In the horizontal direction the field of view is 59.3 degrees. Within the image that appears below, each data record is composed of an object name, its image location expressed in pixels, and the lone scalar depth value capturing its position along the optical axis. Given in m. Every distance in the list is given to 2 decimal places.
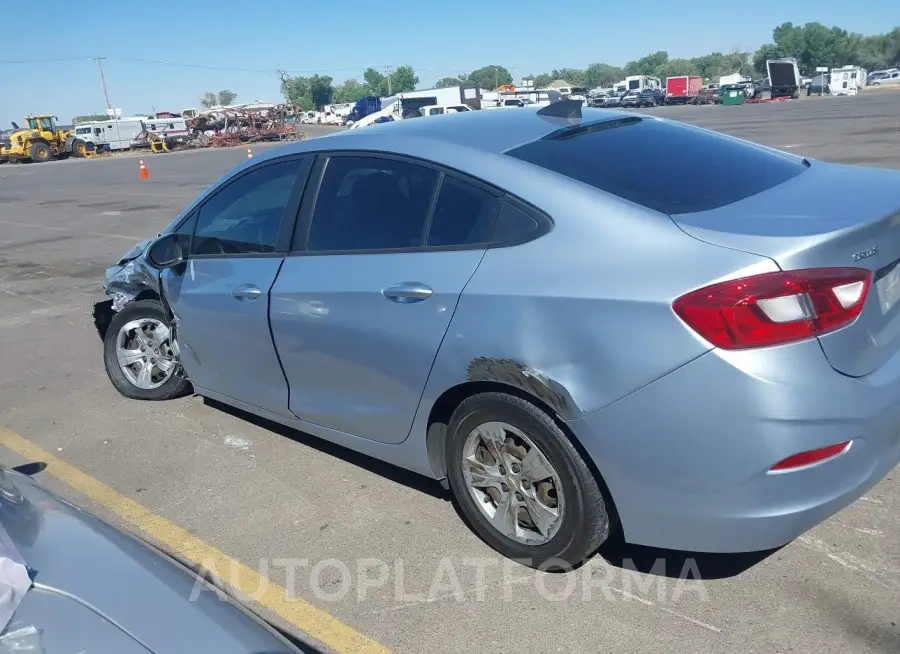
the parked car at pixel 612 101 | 72.38
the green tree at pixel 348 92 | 157.80
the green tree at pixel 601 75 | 177.39
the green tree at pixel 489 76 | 167.88
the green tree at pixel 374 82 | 165.75
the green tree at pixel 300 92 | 148.30
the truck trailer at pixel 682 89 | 75.88
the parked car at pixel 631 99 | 72.29
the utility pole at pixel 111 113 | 90.93
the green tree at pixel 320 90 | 158.00
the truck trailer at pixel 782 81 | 68.85
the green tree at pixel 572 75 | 177.00
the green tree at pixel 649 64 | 176.06
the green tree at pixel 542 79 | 164.56
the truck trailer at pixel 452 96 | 52.81
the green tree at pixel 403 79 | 164.12
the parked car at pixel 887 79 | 86.93
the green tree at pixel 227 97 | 186.88
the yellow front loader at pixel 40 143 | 44.81
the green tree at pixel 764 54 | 128.38
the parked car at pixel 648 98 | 72.69
